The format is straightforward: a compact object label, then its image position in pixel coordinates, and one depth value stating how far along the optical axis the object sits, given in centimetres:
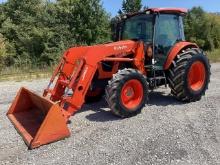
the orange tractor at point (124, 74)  314
